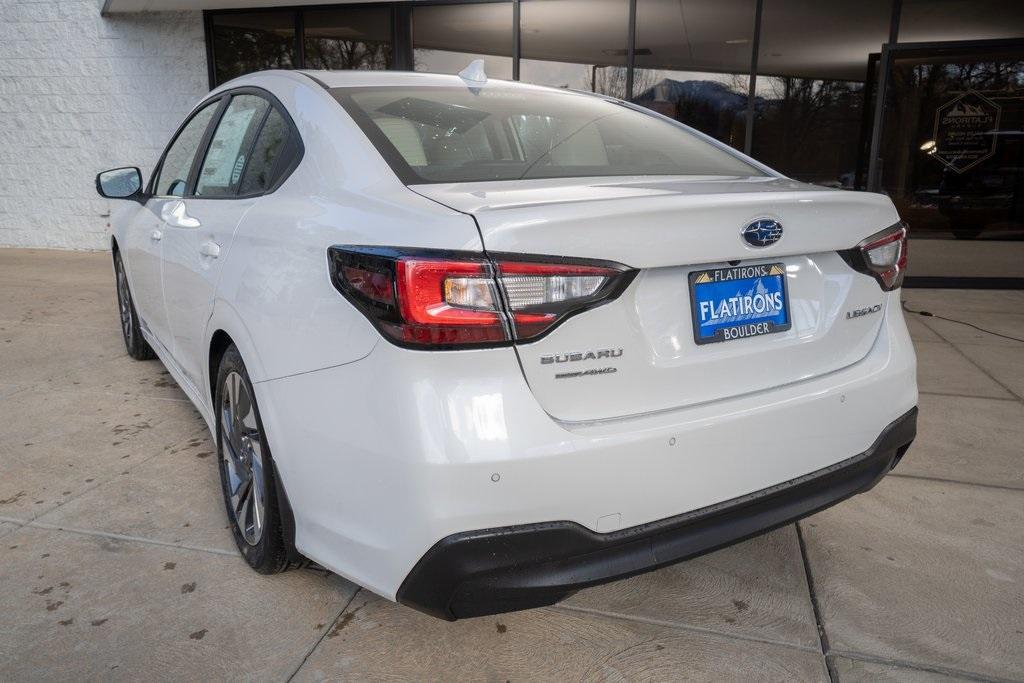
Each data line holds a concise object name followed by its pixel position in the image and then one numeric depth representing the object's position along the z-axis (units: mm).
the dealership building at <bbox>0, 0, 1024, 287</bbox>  8438
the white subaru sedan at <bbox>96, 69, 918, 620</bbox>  1575
